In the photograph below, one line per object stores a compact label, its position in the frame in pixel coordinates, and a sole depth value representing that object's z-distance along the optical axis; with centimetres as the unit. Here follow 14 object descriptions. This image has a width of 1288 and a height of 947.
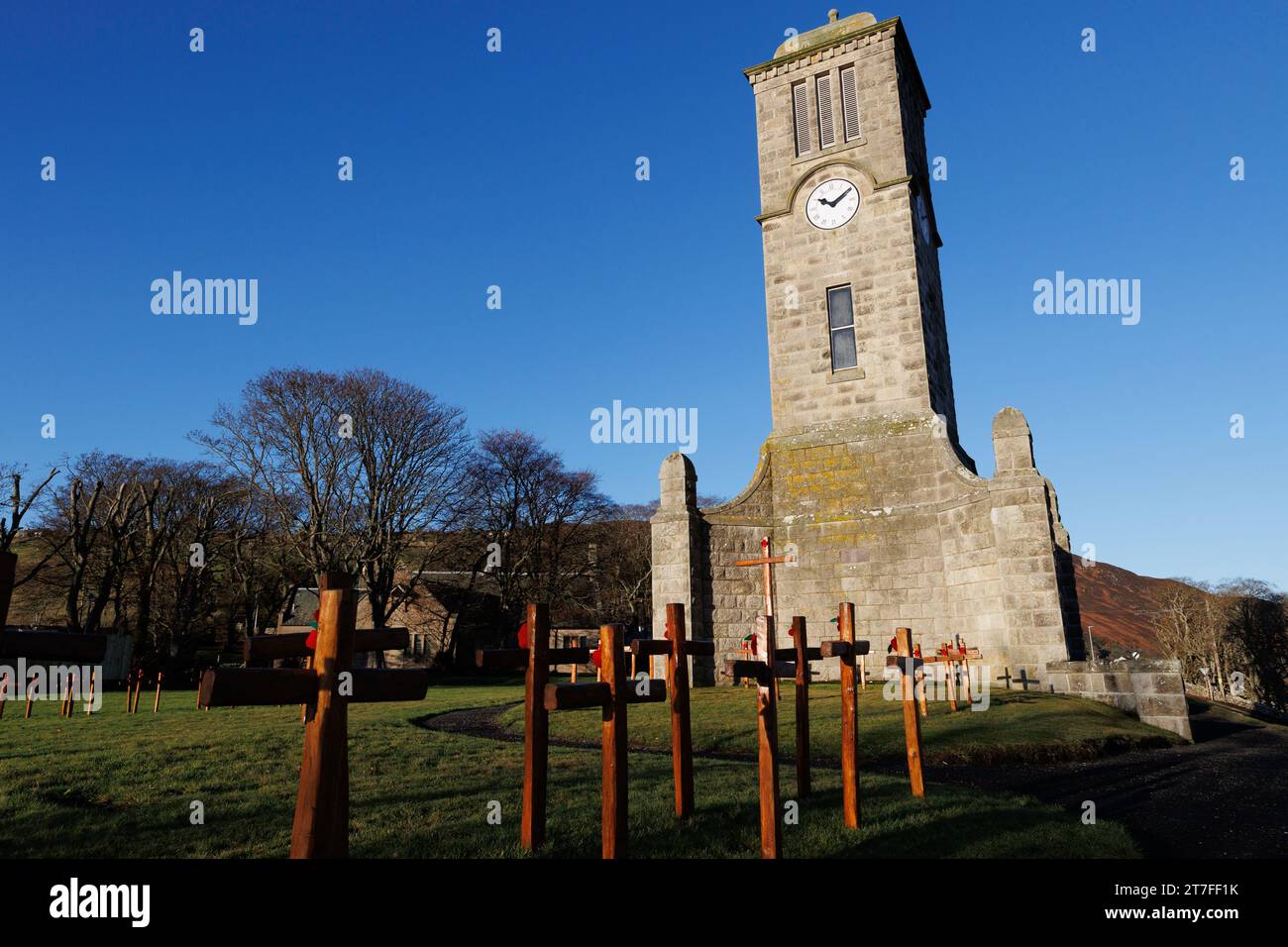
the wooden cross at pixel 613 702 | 495
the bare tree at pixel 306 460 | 3178
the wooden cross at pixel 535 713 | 548
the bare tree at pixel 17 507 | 2688
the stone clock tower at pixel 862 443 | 1620
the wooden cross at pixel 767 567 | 734
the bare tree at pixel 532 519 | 4131
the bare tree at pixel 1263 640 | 3841
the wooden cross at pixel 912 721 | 708
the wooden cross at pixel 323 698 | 329
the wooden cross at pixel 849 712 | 609
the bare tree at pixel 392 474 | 3328
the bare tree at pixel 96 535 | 2952
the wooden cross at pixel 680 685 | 634
